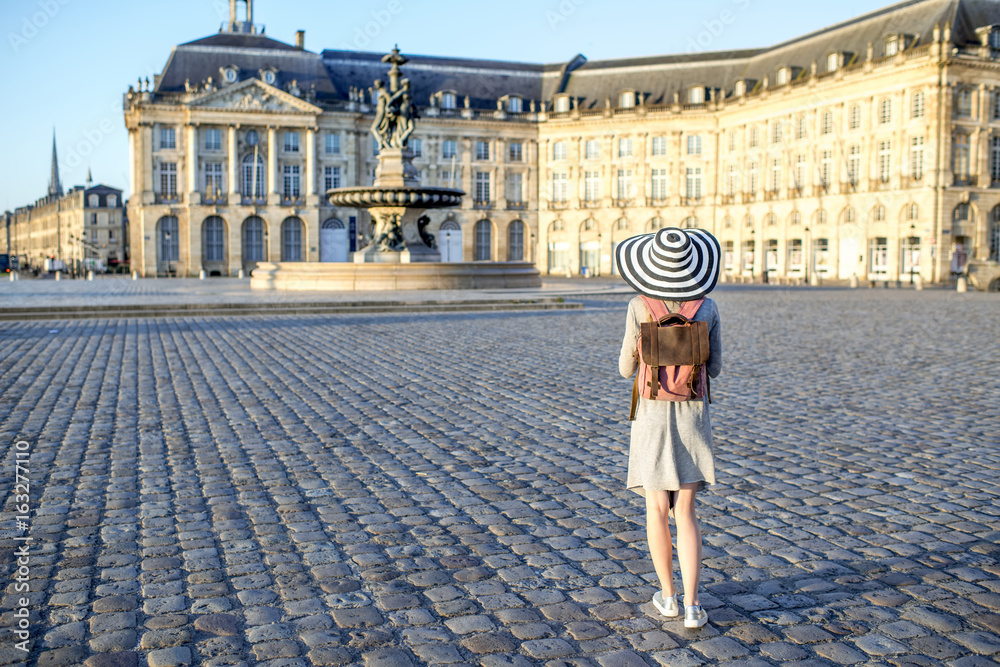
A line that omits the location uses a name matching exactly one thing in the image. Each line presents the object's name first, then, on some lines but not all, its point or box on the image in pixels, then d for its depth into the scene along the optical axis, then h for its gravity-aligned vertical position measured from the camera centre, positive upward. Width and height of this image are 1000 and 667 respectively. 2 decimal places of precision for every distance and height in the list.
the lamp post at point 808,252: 65.06 +1.09
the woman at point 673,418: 3.94 -0.64
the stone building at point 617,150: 56.47 +8.91
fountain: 31.89 +0.97
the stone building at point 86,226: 124.31 +6.03
